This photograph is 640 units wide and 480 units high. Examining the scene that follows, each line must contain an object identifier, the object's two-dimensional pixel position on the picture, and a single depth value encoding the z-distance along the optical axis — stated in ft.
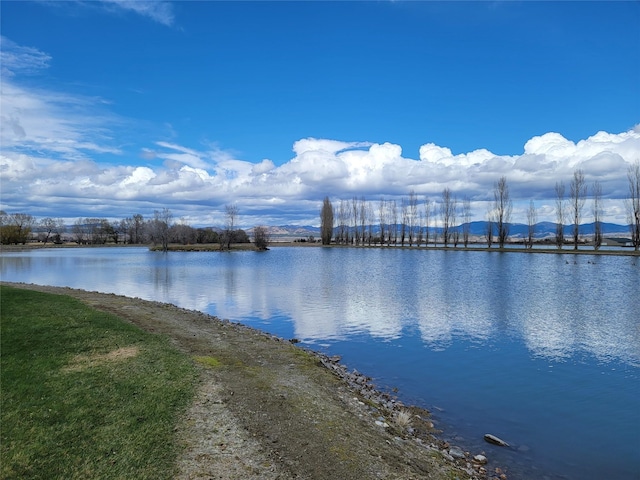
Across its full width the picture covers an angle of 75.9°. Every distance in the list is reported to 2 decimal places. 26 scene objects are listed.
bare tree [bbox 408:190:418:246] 359.46
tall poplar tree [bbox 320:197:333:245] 389.39
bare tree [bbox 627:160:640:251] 211.82
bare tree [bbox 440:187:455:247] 327.06
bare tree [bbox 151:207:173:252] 347.77
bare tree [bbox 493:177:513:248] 276.82
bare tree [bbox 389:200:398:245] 371.35
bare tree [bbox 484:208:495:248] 287.77
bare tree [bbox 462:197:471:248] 310.18
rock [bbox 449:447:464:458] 23.78
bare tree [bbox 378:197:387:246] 381.19
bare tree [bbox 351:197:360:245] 404.51
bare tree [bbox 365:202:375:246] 397.23
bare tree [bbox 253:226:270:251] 335.67
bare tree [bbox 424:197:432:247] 352.90
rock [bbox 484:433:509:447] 25.64
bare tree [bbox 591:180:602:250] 230.07
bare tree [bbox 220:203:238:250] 344.49
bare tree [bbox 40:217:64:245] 483.92
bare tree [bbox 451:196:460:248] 317.83
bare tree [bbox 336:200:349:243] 414.00
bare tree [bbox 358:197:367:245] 401.29
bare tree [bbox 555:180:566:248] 244.85
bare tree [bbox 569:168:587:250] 234.17
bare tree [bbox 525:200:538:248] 273.66
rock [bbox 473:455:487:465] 23.37
